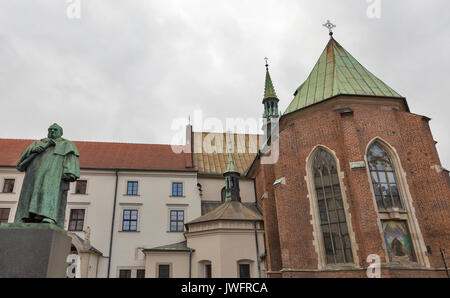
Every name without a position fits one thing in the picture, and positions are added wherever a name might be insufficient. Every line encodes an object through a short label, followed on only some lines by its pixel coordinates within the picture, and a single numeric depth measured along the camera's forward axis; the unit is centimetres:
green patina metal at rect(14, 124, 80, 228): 514
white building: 1809
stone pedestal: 444
